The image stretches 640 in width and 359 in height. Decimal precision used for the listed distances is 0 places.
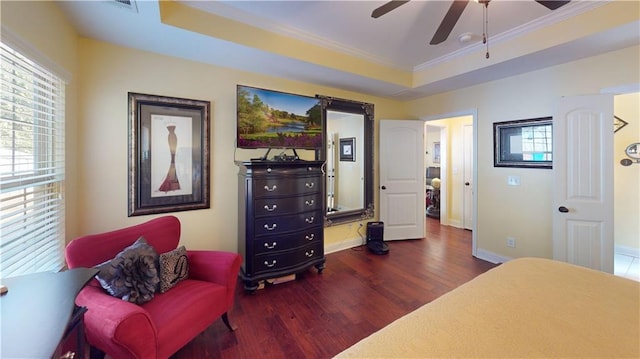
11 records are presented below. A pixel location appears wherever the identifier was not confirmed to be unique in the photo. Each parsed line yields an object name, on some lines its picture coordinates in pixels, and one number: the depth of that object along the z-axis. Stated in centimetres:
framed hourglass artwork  248
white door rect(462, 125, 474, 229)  520
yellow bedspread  89
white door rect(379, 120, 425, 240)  435
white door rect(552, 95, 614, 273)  252
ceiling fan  165
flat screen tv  273
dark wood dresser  261
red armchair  128
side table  70
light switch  329
